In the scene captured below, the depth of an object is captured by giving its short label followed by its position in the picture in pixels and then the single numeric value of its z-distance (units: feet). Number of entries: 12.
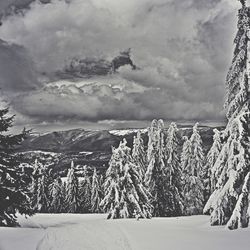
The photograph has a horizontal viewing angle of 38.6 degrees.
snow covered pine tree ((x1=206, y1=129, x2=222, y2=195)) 143.85
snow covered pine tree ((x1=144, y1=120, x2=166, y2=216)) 138.62
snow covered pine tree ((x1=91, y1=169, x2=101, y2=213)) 225.97
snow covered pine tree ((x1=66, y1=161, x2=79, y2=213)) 212.41
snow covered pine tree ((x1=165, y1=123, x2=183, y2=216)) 142.61
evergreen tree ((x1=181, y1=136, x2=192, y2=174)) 159.43
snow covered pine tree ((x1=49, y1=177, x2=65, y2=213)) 226.38
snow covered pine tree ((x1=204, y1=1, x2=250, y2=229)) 57.88
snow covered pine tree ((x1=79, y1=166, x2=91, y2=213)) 240.12
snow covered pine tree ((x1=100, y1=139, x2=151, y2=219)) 112.27
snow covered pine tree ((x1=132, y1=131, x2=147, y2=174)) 154.54
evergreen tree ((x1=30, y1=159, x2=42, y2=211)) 194.49
